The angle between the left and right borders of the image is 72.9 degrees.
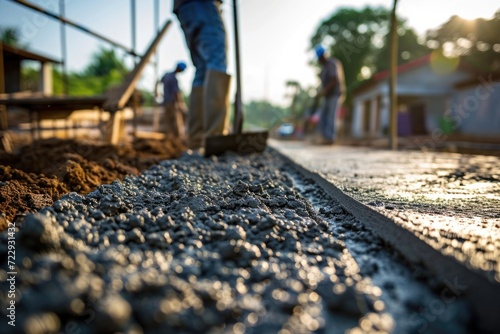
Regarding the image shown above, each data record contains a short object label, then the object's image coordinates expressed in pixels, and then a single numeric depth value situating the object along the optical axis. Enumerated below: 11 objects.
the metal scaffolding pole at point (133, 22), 5.51
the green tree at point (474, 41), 16.88
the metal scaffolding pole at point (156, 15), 6.47
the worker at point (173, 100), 7.11
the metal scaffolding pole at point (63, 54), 3.93
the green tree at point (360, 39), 30.19
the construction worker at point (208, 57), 3.04
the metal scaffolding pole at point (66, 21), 2.97
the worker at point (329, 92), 6.44
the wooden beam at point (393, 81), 5.61
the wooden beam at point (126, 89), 3.32
